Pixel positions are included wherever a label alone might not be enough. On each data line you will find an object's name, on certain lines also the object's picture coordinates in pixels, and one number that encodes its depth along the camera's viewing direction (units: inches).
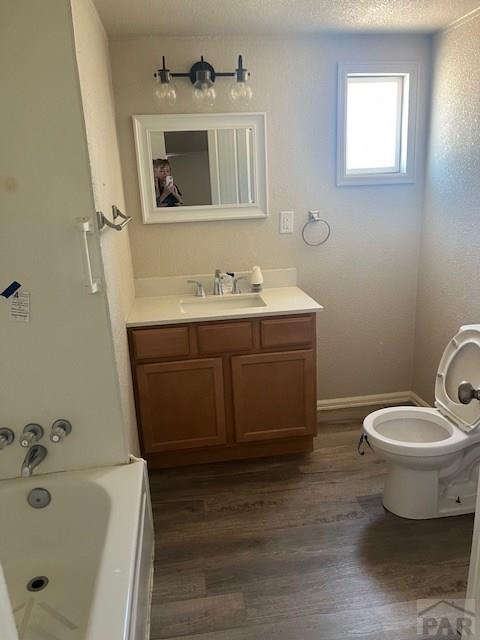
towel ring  109.0
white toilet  76.4
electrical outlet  108.7
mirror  100.0
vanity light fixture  94.0
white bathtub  60.1
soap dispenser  107.0
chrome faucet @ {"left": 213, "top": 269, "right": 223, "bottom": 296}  106.4
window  104.4
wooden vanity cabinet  92.4
